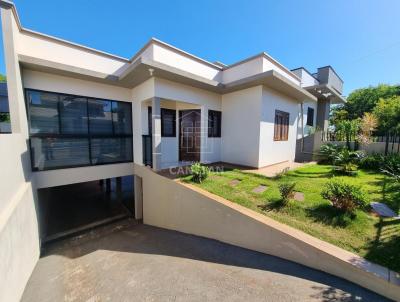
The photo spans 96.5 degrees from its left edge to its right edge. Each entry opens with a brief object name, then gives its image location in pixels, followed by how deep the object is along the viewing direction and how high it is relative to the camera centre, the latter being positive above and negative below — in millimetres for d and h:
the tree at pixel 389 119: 8555 +877
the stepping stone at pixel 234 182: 5645 -1515
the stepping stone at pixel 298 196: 4637 -1613
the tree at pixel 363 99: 20000 +4492
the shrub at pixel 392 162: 6811 -1031
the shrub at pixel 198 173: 5801 -1241
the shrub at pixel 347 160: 6726 -1040
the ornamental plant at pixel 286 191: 4367 -1376
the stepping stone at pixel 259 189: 5145 -1577
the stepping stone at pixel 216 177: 6078 -1439
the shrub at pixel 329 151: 8984 -753
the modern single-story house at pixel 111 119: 4641 +633
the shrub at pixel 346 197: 3838 -1337
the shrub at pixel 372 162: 7619 -1107
